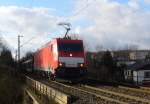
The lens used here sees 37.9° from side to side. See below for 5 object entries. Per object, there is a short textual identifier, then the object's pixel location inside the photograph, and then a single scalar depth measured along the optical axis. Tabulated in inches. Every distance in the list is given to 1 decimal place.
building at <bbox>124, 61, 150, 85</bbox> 1393.4
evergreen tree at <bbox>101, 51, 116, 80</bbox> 1353.0
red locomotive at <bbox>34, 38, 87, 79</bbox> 615.1
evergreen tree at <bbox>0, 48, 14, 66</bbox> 1810.6
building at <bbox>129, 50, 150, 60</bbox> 3144.9
